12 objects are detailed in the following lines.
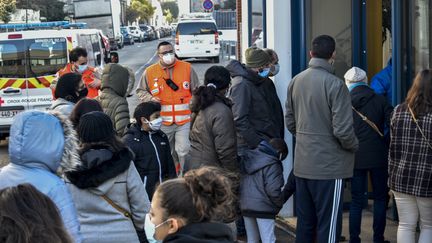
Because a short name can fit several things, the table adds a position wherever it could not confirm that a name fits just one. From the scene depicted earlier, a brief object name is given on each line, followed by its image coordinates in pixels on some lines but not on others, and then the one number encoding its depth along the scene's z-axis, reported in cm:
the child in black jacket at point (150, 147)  636
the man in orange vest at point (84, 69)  992
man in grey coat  622
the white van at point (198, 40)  3816
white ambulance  1462
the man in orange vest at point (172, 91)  887
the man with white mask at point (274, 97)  771
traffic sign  3191
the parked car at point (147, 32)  8400
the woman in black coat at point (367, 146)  710
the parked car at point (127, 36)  7050
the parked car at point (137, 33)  7858
